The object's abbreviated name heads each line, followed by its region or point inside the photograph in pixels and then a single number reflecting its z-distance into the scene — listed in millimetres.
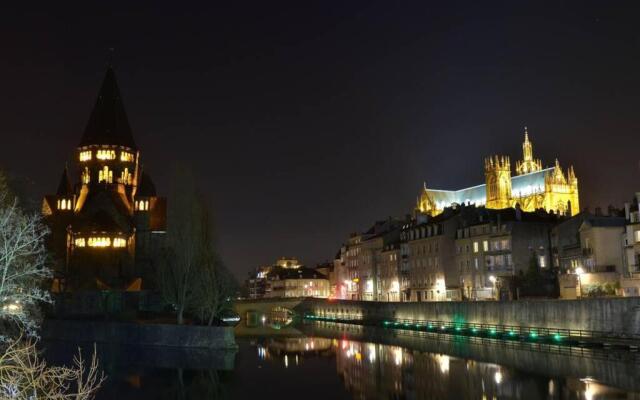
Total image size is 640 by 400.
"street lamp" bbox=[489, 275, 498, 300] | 89544
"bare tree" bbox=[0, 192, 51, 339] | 24516
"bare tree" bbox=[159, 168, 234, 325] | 68875
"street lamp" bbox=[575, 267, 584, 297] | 73638
